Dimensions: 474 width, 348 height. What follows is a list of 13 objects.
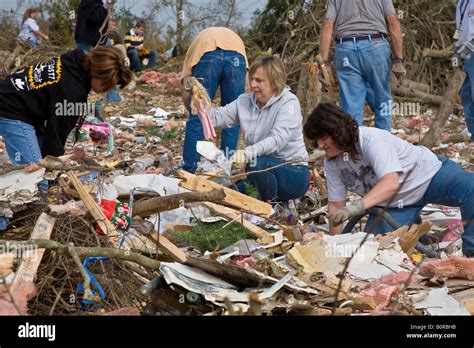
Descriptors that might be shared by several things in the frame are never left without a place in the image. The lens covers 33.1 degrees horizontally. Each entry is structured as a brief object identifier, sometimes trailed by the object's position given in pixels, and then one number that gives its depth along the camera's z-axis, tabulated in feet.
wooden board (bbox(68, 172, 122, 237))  14.15
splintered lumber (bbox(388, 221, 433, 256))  15.42
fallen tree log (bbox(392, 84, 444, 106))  36.73
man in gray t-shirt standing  23.22
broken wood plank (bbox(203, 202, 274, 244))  16.67
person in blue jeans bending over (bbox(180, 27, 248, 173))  22.50
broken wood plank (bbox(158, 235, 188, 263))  13.78
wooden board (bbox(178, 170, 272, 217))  17.53
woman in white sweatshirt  19.39
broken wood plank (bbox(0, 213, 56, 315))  11.30
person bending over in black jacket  17.61
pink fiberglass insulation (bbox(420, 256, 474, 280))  13.92
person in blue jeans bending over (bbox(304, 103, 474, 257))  15.78
